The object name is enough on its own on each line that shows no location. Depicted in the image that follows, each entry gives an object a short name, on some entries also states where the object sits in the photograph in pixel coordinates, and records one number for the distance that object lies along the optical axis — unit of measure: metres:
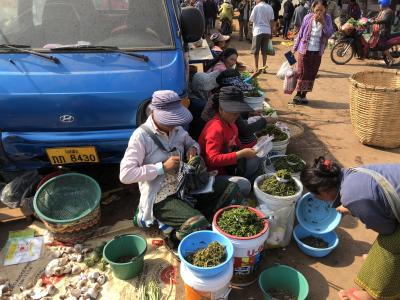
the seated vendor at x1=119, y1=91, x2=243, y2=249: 2.84
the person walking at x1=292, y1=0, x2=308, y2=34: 11.40
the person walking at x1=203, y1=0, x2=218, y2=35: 14.01
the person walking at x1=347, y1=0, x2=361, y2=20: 12.69
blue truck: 3.16
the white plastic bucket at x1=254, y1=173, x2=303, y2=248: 3.03
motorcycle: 9.62
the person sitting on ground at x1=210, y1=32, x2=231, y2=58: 6.39
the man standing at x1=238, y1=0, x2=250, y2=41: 13.18
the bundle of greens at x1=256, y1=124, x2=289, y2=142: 4.43
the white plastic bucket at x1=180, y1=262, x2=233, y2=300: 2.37
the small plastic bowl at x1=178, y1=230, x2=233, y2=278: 2.38
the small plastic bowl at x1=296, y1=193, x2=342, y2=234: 3.33
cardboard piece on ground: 2.83
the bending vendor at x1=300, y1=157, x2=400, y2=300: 2.21
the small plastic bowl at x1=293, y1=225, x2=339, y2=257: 3.14
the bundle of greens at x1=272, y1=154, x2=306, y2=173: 3.86
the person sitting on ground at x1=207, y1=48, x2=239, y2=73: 4.91
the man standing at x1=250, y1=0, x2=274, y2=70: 8.57
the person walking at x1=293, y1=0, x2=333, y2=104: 5.95
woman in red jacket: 3.22
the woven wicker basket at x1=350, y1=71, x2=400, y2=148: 4.61
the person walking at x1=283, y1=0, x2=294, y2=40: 13.56
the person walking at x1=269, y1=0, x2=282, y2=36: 14.08
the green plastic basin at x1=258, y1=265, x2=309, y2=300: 2.75
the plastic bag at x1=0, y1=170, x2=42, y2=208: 3.43
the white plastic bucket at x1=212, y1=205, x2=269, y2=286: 2.63
